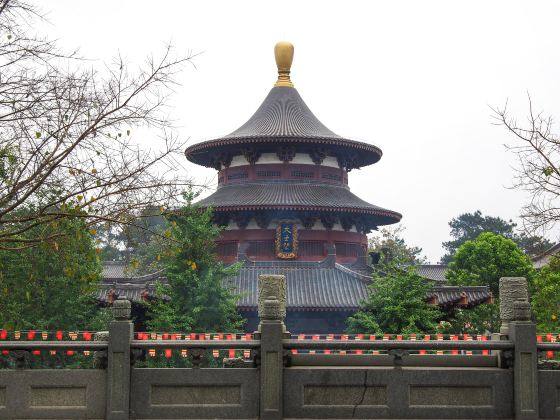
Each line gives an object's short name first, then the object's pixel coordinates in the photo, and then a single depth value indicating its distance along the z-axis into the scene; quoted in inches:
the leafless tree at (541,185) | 626.5
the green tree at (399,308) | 978.1
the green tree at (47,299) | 1031.6
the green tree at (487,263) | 1839.3
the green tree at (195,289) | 1019.9
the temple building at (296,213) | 1187.3
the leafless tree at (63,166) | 483.8
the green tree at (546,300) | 1240.9
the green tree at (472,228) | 3346.5
